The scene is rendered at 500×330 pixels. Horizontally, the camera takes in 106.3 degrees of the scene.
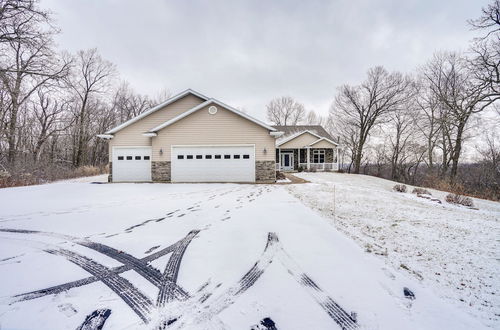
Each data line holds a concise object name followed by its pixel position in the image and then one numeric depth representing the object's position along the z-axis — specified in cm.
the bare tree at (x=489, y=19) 927
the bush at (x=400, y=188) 1050
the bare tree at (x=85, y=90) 2069
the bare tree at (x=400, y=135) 2059
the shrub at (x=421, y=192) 943
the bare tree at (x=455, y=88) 920
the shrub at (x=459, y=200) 768
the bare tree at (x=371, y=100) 2074
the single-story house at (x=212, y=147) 1118
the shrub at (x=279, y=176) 1340
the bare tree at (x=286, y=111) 3562
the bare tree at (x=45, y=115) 1784
